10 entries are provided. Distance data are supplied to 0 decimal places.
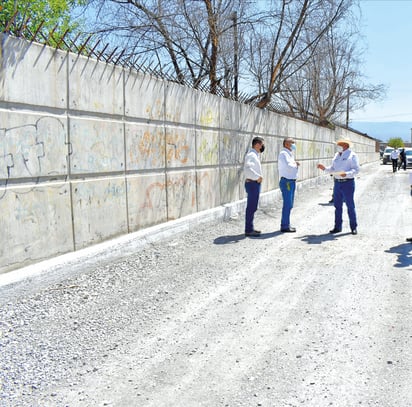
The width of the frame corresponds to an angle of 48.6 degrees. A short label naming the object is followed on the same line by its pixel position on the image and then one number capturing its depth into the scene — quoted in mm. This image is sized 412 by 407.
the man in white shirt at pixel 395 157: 26055
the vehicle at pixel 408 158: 32188
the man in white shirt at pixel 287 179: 7960
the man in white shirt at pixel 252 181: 7695
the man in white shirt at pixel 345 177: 7820
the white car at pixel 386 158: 39284
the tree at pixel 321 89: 21250
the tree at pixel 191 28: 10812
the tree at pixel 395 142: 93812
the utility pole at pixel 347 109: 29519
